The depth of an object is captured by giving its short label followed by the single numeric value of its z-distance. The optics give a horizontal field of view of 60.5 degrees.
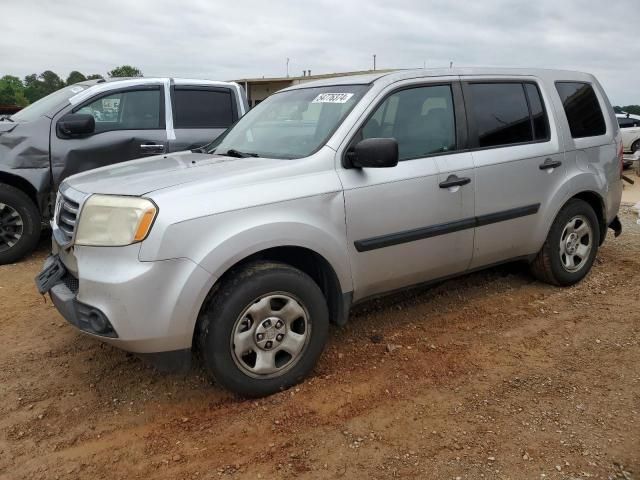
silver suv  2.70
